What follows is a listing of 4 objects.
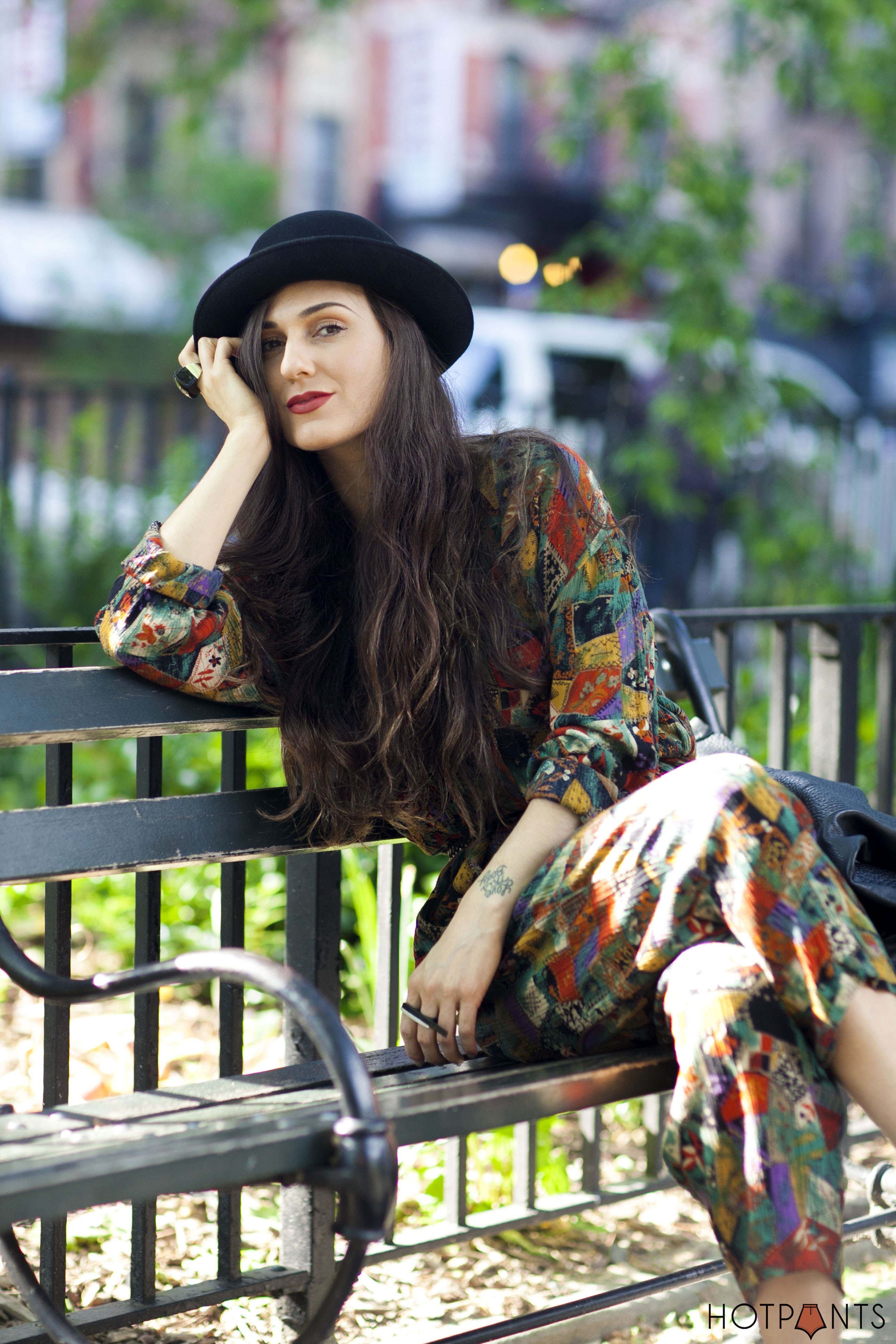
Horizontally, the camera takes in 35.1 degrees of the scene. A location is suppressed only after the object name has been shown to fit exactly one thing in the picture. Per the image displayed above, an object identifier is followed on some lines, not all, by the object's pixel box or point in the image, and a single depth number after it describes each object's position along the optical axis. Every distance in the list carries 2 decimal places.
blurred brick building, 14.99
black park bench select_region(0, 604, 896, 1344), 2.11
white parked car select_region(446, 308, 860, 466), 8.67
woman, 1.82
